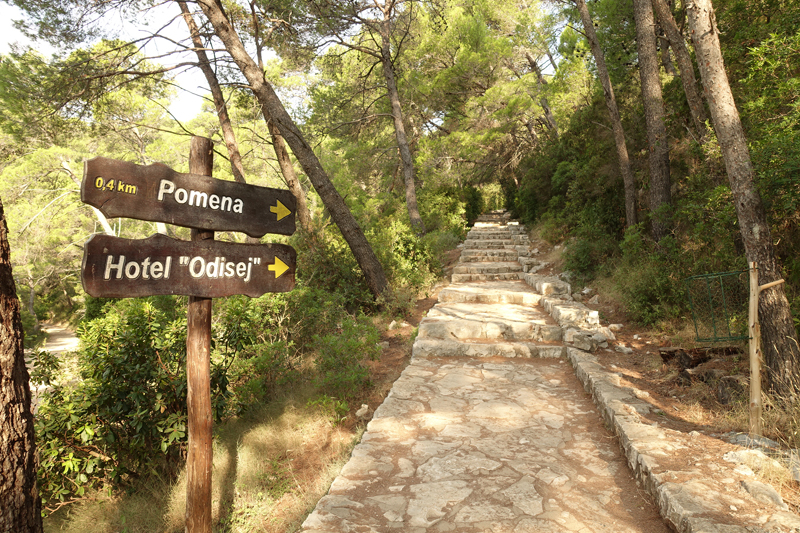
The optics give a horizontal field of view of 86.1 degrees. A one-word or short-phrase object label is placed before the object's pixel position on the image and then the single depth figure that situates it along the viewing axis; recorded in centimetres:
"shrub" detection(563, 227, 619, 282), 906
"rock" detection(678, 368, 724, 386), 431
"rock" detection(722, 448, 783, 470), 258
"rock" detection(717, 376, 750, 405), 378
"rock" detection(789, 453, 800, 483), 248
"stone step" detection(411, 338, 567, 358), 571
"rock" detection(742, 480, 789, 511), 231
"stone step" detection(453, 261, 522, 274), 1045
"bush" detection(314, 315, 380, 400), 460
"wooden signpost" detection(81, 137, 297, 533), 214
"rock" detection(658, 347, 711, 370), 475
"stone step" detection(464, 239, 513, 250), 1346
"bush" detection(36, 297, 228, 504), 349
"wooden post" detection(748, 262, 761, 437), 302
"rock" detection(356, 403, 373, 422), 434
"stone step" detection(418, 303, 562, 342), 616
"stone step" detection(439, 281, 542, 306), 810
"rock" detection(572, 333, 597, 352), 569
